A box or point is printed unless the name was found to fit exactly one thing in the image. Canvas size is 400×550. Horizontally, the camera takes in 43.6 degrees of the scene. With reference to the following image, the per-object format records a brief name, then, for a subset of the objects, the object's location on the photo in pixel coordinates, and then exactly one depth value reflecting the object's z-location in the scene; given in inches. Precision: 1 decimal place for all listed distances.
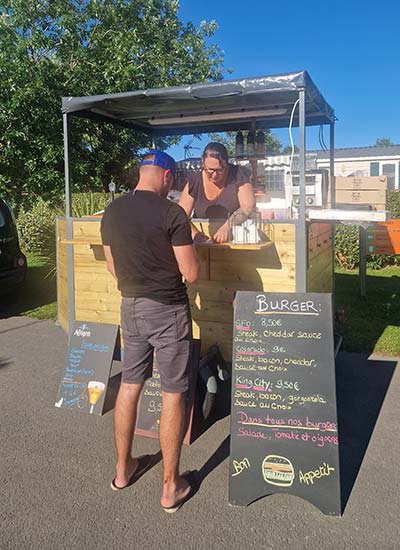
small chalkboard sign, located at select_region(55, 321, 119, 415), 157.8
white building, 1184.8
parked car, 288.4
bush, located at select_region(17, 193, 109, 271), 284.7
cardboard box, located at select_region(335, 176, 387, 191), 253.9
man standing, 104.2
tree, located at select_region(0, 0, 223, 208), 448.1
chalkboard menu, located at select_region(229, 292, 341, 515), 107.3
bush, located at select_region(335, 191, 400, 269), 420.5
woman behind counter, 157.8
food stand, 147.0
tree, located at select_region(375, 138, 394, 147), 3189.5
